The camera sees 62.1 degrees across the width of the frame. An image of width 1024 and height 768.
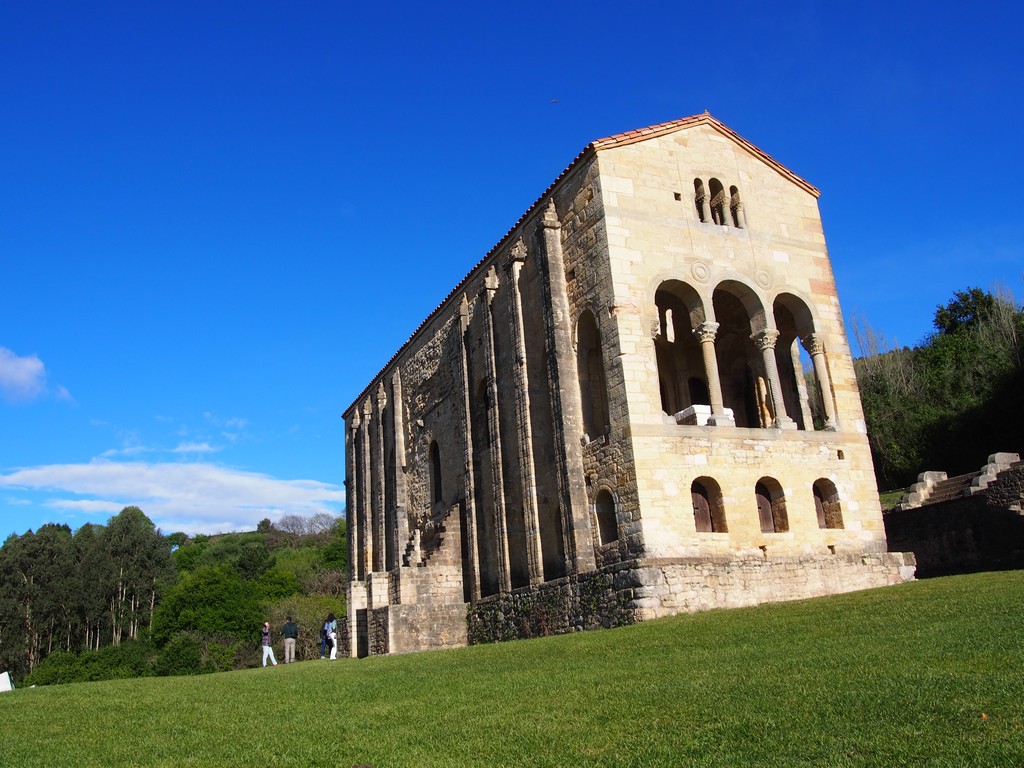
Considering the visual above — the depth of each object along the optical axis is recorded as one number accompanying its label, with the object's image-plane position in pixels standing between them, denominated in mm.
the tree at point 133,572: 62594
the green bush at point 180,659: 41938
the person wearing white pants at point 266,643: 26938
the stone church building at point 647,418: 18641
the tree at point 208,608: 60438
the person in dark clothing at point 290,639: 26391
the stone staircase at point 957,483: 21891
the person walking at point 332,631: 28458
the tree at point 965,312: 47409
